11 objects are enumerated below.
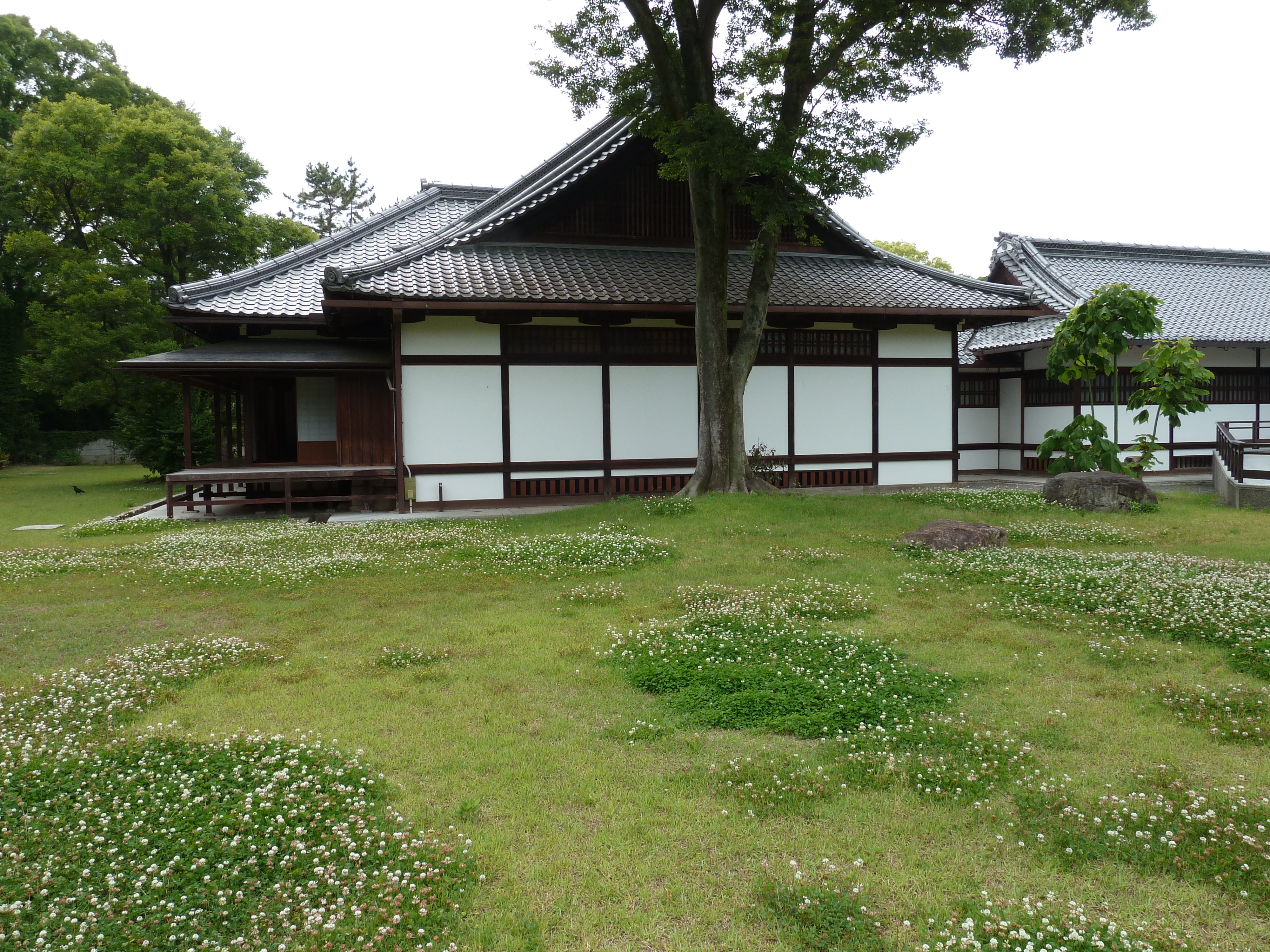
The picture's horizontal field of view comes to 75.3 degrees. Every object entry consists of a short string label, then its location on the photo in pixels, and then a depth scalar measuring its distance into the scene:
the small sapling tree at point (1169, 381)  17.61
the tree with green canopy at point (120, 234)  24.59
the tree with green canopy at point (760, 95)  13.51
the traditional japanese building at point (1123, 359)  23.09
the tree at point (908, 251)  45.62
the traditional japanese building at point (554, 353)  15.62
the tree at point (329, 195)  63.12
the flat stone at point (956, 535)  10.67
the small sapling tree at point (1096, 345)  16.33
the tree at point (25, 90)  32.38
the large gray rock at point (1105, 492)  14.01
